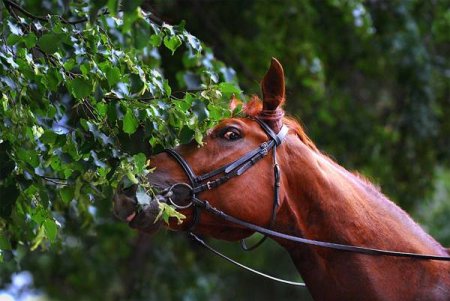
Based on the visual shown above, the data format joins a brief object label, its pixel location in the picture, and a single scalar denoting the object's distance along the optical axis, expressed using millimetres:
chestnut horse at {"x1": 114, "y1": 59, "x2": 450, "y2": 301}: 10133
